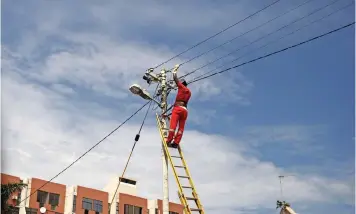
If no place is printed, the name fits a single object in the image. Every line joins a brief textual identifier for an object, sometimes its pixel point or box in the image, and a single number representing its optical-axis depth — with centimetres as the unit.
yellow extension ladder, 1229
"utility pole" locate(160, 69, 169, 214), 1273
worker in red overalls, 1389
